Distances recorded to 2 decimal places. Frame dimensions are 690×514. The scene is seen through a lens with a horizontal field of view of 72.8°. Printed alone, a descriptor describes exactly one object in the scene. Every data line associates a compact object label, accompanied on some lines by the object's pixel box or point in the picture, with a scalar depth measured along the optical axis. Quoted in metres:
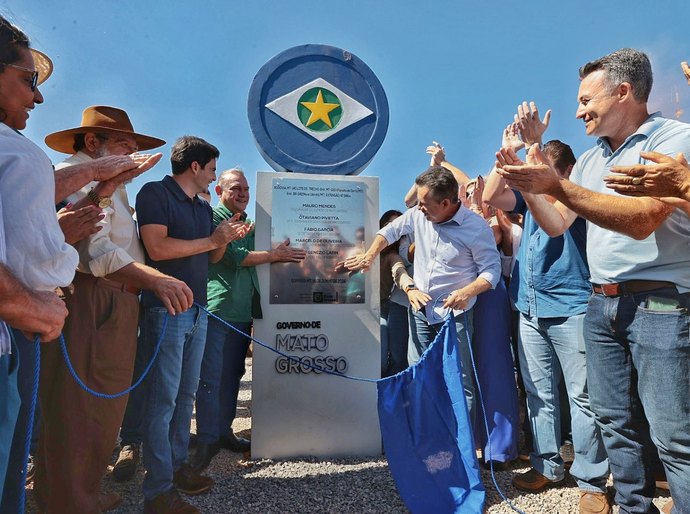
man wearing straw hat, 2.28
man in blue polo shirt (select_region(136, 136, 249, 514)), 2.68
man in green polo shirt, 3.60
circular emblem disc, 3.81
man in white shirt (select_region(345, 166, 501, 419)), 3.52
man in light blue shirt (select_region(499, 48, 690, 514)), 2.02
